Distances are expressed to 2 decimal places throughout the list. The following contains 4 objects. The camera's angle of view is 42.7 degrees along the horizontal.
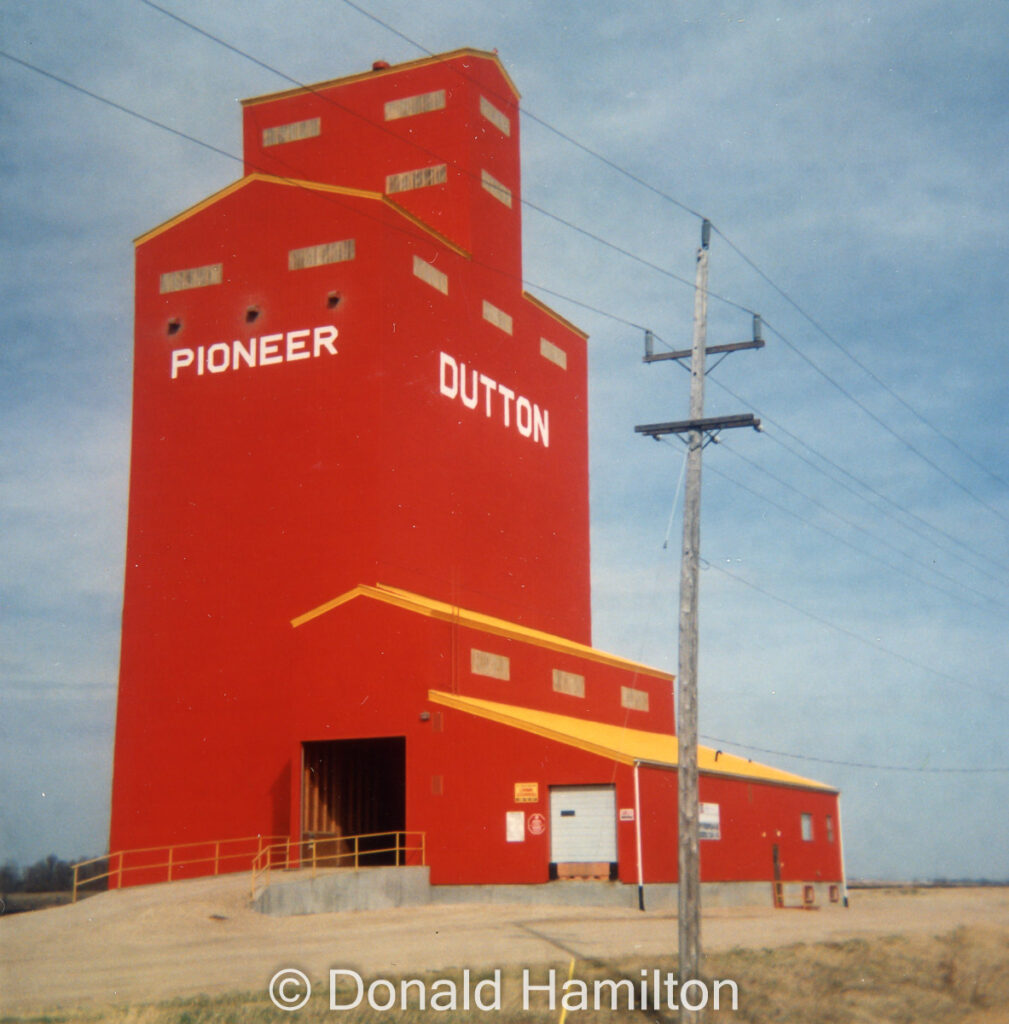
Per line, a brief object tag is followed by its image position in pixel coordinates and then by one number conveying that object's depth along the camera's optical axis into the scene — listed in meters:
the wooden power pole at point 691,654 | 18.91
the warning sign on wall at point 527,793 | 32.88
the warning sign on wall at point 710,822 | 35.28
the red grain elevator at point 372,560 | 33.75
